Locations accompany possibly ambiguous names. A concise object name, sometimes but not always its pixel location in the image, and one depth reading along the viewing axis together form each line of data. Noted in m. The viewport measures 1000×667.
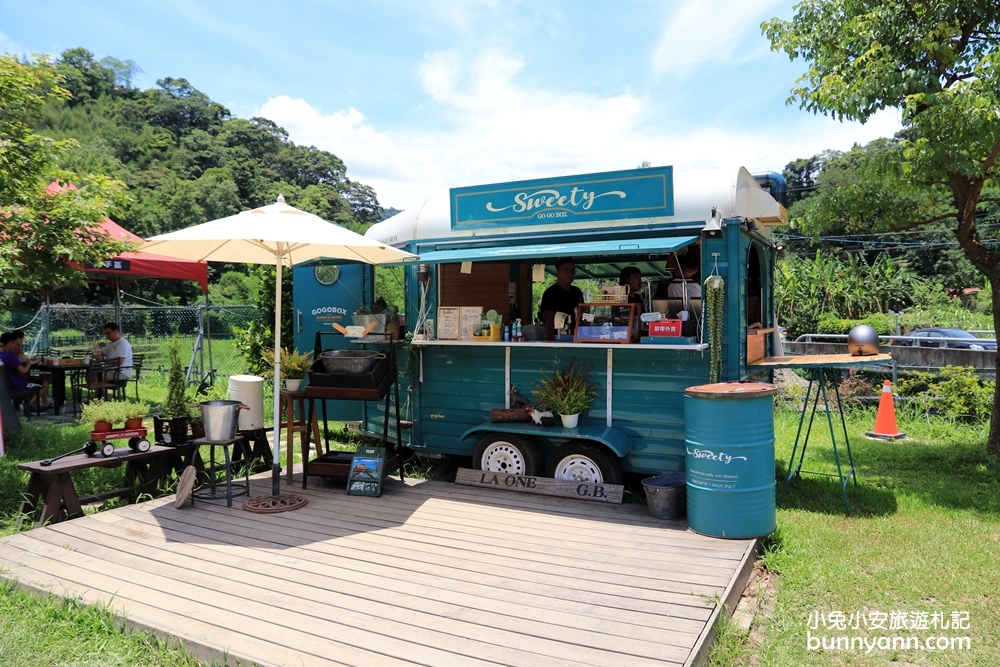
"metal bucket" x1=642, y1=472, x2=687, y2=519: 4.96
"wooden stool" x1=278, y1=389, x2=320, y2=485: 5.77
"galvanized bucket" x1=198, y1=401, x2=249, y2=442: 5.17
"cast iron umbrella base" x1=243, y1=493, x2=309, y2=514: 5.17
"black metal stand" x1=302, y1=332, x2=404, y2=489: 5.73
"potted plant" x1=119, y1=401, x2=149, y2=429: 5.45
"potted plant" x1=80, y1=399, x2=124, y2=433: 5.32
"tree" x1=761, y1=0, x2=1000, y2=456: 5.83
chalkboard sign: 5.62
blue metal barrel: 4.43
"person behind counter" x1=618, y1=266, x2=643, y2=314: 6.45
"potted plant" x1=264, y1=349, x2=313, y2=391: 6.03
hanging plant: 5.23
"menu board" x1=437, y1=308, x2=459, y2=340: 6.23
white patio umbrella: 4.74
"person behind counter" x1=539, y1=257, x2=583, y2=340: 6.76
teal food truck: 5.38
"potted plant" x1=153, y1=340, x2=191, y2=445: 6.20
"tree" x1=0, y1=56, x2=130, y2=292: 5.49
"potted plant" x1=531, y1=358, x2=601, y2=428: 5.57
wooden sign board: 5.41
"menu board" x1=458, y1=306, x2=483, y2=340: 6.17
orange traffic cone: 8.23
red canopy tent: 9.62
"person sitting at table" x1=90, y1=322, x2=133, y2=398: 10.12
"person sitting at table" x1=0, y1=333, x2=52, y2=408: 9.02
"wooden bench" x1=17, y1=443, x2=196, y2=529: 4.88
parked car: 11.18
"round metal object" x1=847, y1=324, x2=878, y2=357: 5.45
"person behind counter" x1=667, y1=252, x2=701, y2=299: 5.76
